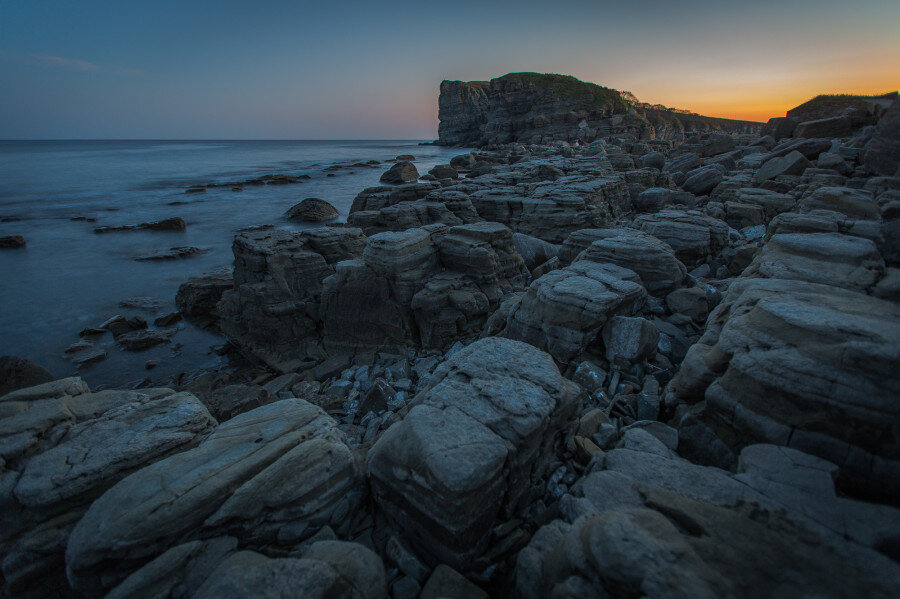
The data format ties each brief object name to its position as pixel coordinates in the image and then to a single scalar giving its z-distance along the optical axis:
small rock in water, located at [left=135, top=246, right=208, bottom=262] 18.93
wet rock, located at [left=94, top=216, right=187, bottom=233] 24.86
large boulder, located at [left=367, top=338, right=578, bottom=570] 3.07
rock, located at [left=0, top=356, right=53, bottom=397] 7.82
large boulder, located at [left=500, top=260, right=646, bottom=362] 5.88
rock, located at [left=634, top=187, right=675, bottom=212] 16.44
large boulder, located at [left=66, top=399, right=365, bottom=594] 2.83
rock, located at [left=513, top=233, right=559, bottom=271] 11.22
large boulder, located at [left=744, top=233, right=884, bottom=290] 4.91
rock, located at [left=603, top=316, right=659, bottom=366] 5.55
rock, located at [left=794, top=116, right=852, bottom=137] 21.72
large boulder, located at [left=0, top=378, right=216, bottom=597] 3.22
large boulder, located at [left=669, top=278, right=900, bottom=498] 2.81
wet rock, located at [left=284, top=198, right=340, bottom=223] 27.39
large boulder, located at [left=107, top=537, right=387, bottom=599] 2.52
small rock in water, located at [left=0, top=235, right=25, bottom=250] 21.47
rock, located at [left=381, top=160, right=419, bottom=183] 37.34
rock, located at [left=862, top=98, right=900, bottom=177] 12.11
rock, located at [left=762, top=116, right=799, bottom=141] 27.77
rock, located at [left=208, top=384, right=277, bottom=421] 6.79
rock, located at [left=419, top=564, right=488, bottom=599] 2.90
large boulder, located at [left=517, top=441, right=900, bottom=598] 2.03
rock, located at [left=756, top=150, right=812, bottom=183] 14.70
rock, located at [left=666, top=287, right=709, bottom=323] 6.66
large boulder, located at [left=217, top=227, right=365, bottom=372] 9.61
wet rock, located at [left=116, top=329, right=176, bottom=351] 10.97
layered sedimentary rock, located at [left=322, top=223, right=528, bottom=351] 8.45
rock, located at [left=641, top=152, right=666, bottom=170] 24.56
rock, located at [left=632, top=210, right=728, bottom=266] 9.08
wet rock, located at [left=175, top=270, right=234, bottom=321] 12.51
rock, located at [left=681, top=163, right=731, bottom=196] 17.36
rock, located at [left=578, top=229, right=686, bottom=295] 7.35
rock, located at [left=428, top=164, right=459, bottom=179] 34.38
